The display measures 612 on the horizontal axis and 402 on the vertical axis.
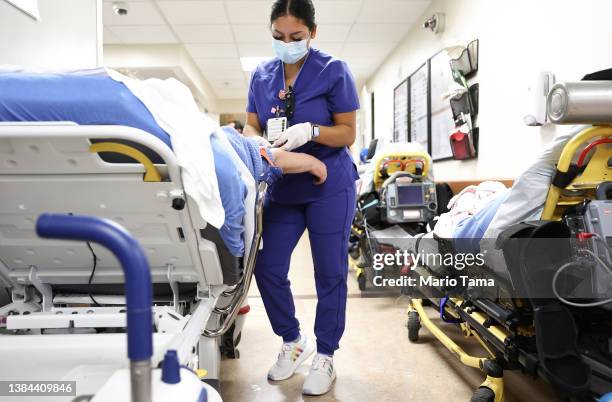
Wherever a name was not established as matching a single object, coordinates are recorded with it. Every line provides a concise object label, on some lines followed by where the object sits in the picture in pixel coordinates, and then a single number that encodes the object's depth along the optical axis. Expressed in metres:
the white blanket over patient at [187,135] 0.85
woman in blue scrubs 1.64
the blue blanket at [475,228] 1.55
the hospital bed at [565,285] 1.12
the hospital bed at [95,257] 0.86
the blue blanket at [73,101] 0.83
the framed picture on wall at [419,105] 4.61
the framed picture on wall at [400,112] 5.43
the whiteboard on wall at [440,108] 3.99
